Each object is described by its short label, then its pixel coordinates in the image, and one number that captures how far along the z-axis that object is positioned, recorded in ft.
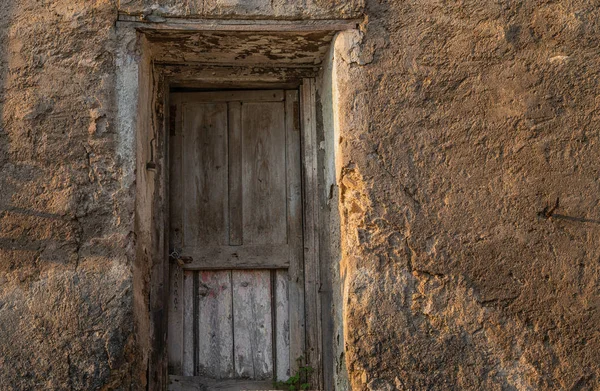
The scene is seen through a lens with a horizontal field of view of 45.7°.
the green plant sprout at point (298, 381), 12.21
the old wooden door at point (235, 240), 12.40
